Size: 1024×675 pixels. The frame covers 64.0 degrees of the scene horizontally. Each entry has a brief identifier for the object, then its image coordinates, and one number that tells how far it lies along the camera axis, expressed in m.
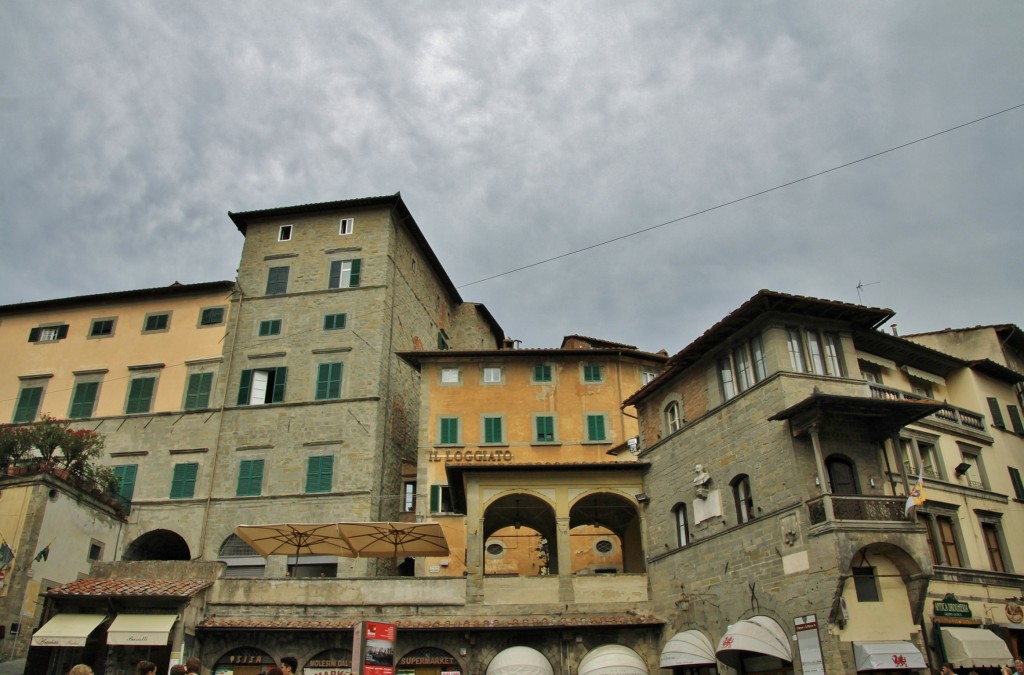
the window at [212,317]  39.50
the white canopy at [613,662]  23.11
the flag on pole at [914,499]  19.44
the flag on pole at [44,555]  28.02
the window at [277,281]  39.84
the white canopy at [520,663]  23.34
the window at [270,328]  38.81
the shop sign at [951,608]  21.45
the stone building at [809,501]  19.17
